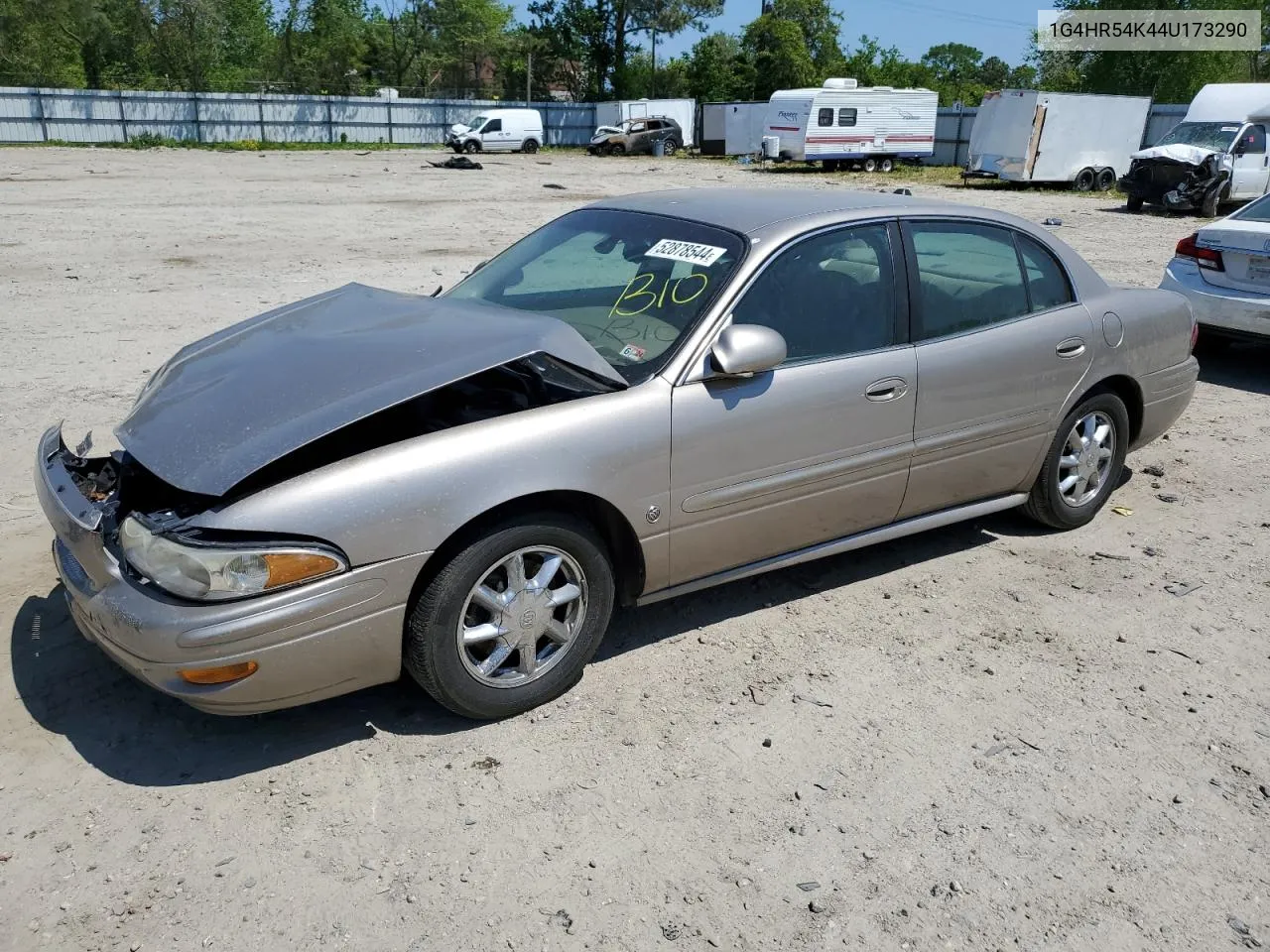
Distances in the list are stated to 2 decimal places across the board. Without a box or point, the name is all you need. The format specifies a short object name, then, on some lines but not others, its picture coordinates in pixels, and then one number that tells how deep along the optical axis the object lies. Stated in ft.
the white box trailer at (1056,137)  88.58
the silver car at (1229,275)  24.70
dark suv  147.84
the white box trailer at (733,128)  135.85
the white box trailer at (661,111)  159.94
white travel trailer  109.40
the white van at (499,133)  147.02
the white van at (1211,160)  72.08
